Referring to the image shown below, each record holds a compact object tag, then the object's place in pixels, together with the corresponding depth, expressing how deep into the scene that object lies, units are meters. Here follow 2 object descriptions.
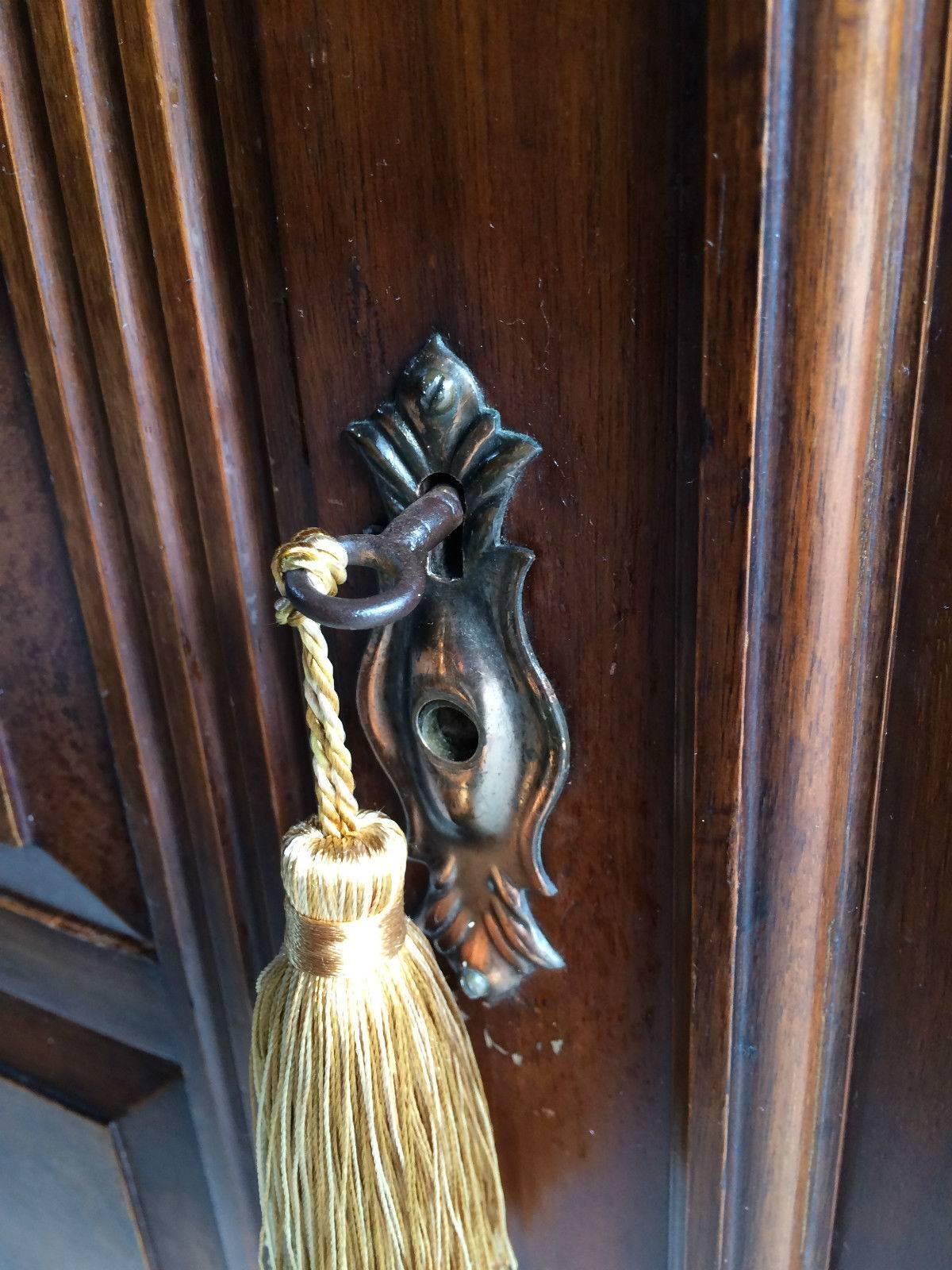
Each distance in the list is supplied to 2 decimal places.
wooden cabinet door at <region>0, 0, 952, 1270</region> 0.26
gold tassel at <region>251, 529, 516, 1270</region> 0.34
